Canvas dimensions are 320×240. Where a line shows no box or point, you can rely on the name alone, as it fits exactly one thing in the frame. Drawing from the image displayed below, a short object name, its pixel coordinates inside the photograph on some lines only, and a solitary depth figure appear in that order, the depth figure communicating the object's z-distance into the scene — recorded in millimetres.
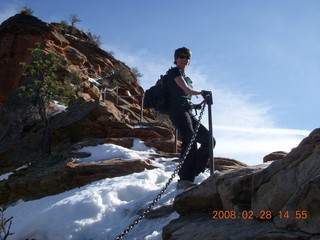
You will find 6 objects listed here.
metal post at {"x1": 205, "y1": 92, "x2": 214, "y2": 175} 4848
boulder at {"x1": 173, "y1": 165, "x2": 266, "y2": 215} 3344
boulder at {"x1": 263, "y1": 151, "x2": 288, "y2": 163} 7824
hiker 5043
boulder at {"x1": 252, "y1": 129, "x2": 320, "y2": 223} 2671
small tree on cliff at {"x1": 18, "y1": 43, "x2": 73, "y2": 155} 12828
